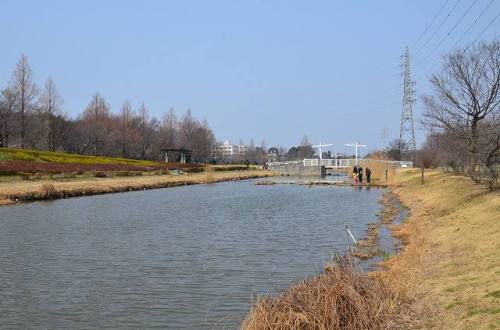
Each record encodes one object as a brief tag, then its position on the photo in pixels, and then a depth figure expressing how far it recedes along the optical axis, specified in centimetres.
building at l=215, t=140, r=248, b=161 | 14850
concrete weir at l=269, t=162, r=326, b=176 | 8912
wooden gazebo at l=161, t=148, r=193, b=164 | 8809
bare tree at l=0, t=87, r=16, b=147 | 6694
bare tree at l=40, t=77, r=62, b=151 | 7219
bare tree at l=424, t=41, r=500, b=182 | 2444
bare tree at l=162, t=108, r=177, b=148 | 11050
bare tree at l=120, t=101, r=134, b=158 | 9483
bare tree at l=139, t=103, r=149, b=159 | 10246
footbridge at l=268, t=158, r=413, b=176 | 8856
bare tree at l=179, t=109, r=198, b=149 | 11666
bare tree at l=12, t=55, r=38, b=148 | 6569
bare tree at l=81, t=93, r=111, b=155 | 8869
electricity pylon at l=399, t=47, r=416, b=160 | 7112
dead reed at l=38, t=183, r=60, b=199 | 3328
